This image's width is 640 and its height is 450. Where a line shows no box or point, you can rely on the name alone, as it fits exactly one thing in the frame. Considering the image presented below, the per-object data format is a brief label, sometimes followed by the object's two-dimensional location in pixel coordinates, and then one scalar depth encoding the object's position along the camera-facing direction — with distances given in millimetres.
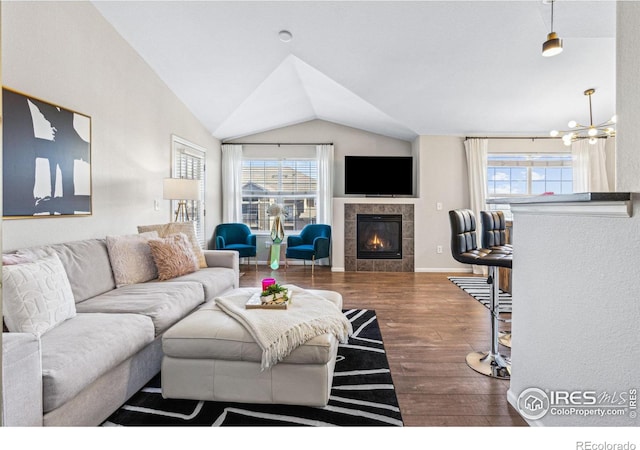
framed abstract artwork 2346
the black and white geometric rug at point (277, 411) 1785
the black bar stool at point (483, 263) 2330
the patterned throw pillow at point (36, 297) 1720
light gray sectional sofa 1341
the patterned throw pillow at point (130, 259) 2920
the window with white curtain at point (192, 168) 4781
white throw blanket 1845
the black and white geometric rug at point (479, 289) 3976
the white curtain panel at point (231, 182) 6621
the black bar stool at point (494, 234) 2867
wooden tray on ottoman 2225
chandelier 3848
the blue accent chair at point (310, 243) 5812
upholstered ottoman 1884
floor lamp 4086
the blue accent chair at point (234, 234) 6062
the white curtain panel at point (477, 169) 5836
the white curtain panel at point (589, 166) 5715
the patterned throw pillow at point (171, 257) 3154
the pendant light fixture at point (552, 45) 2477
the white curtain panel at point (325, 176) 6531
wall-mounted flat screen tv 6234
